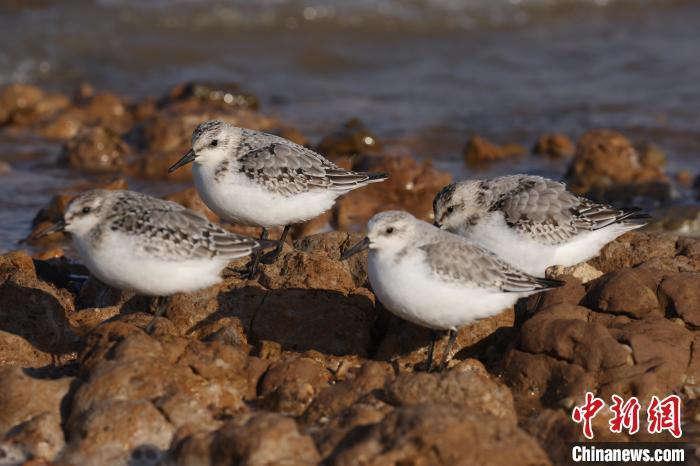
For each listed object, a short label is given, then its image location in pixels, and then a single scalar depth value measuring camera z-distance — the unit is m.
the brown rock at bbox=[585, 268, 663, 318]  17.66
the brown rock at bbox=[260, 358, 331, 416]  15.60
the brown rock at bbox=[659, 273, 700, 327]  17.48
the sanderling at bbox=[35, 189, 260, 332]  16.48
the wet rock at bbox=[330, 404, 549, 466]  12.77
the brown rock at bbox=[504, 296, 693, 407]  16.12
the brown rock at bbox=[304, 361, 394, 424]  15.18
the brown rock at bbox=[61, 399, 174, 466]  13.95
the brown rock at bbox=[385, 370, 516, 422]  14.53
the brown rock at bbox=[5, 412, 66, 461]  14.22
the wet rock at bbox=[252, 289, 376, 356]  18.02
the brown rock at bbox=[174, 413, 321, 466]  12.93
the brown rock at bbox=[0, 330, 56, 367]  16.98
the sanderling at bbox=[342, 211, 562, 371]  16.27
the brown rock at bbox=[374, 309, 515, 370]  17.91
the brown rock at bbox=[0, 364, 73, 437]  14.87
